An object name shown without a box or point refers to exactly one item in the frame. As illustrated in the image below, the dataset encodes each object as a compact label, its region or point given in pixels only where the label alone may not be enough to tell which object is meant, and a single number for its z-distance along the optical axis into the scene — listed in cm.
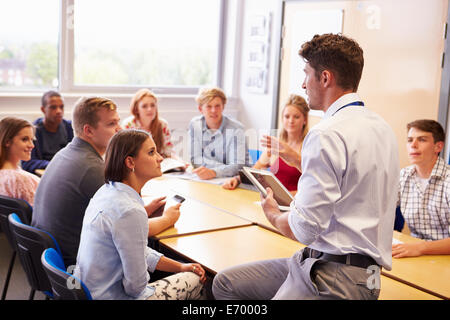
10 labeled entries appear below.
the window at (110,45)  486
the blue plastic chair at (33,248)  213
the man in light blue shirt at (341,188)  169
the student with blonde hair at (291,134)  356
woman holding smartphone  184
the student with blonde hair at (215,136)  414
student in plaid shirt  281
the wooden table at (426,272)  196
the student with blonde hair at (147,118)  429
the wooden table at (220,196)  287
